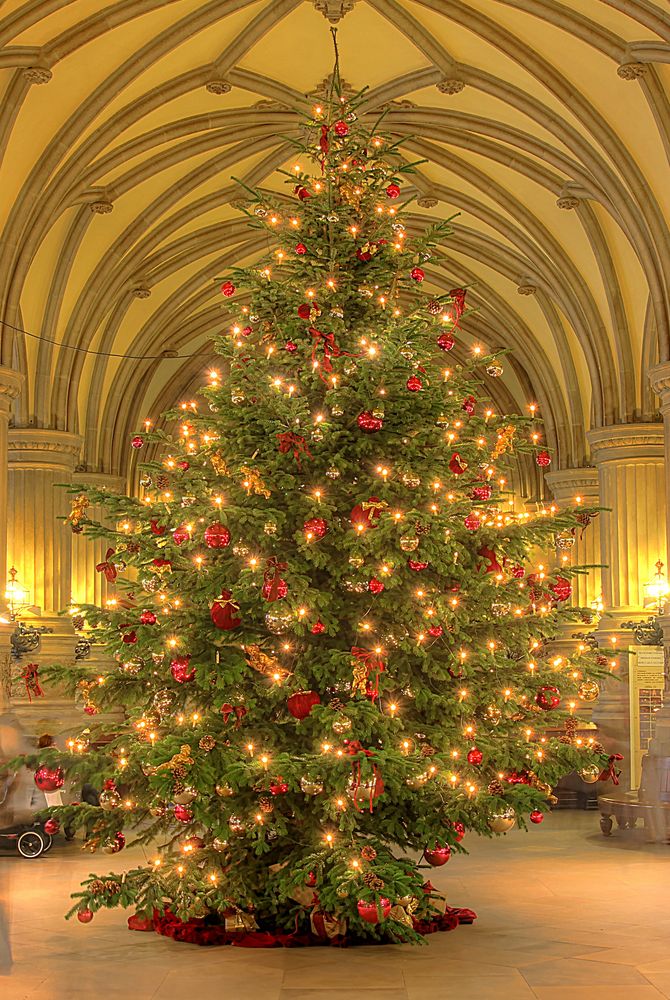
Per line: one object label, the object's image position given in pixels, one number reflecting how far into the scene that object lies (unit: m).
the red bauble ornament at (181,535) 7.38
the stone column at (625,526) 16.86
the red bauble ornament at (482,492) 7.80
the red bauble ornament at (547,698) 7.51
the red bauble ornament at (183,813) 6.91
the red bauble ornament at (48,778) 7.03
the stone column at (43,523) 17.25
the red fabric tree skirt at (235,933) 7.26
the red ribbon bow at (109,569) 7.48
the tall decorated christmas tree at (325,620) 7.02
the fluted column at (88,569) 21.50
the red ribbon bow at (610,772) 7.63
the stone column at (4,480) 13.94
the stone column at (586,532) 21.17
